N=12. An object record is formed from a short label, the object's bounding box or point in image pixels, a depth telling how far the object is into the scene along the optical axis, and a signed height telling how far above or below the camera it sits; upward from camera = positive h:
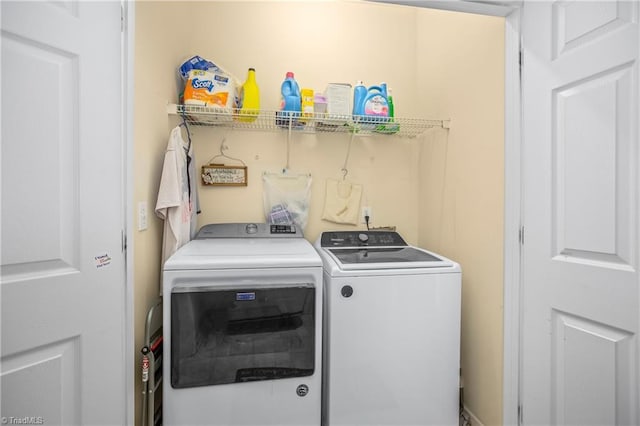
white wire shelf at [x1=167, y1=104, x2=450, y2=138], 1.66 +0.61
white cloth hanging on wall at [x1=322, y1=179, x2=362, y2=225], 2.13 +0.07
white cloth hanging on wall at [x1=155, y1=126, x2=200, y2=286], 1.46 +0.08
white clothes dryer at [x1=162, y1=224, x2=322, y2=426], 1.25 -0.61
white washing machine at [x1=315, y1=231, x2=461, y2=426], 1.36 -0.67
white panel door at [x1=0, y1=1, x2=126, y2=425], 0.81 -0.01
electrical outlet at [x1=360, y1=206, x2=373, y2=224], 2.18 -0.01
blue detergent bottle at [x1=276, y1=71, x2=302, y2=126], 1.74 +0.72
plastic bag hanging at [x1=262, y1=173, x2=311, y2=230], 2.04 +0.10
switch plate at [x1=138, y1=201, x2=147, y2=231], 1.31 -0.02
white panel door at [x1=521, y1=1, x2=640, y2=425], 0.88 -0.01
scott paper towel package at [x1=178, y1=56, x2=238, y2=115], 1.62 +0.75
